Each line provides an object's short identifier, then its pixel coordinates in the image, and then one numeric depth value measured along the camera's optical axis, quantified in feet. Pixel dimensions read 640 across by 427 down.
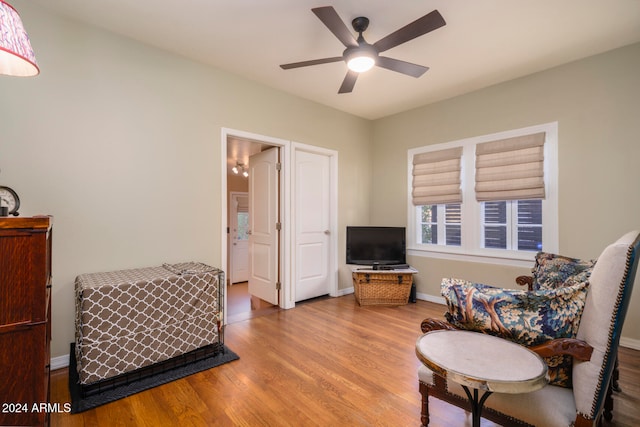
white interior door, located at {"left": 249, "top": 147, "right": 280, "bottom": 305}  13.25
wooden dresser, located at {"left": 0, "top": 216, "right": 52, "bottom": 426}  4.26
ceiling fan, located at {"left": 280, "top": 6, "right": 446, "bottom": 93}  6.45
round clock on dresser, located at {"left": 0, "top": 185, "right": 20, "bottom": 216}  6.96
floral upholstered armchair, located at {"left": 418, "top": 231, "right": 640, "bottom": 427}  3.80
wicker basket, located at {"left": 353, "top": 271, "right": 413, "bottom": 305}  13.34
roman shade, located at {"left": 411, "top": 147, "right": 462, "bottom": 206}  13.29
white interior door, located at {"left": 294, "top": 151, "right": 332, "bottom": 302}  13.64
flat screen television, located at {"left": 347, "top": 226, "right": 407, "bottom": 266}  14.07
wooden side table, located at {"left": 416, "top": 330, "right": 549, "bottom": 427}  3.45
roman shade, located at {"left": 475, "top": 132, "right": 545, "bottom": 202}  11.10
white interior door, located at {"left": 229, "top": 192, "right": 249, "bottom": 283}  20.08
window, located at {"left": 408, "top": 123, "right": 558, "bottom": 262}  11.05
